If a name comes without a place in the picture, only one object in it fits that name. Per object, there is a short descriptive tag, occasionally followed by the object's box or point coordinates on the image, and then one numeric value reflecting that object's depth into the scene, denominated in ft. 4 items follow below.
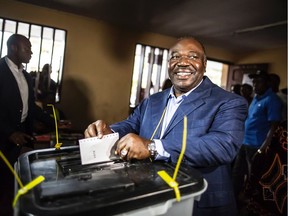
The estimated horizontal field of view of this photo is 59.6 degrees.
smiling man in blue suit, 2.50
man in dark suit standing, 5.71
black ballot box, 1.60
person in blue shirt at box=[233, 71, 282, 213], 8.25
